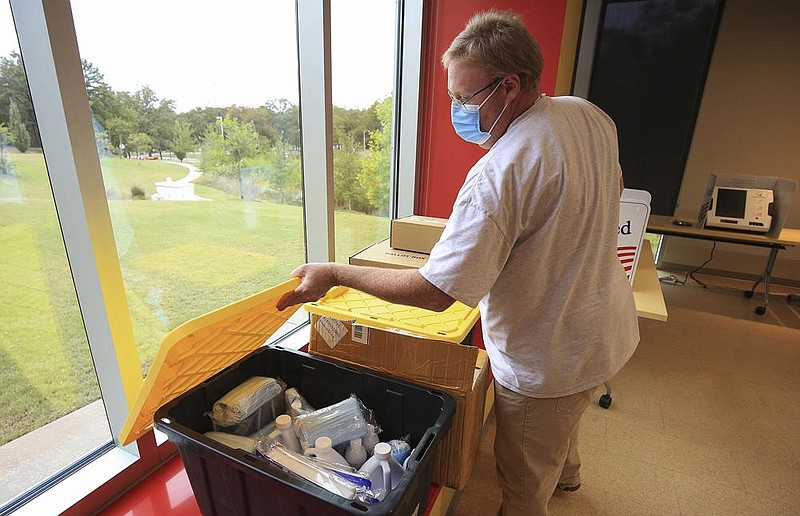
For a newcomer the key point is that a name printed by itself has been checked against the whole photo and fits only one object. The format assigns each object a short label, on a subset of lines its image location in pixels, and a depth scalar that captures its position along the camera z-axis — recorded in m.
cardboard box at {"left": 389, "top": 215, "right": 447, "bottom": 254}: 1.69
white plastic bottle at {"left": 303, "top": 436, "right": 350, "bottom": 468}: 0.92
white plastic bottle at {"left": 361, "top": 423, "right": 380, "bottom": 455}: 1.04
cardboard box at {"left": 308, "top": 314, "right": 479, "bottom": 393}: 1.08
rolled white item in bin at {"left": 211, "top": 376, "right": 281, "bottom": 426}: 1.00
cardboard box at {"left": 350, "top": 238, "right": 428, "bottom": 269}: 1.56
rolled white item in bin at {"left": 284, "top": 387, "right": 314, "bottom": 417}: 1.10
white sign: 1.82
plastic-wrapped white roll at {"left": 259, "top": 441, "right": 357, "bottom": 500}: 0.77
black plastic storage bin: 0.71
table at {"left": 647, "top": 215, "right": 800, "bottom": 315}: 3.06
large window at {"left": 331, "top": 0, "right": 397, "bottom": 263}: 1.85
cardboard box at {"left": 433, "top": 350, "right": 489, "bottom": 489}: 1.10
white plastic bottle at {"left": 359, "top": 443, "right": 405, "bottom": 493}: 0.87
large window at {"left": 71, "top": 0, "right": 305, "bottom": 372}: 1.11
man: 0.83
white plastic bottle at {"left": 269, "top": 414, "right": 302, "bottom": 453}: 0.98
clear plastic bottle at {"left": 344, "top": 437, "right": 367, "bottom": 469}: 0.99
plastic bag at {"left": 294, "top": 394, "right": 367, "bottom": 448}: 1.00
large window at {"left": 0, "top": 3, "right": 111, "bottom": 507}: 0.91
